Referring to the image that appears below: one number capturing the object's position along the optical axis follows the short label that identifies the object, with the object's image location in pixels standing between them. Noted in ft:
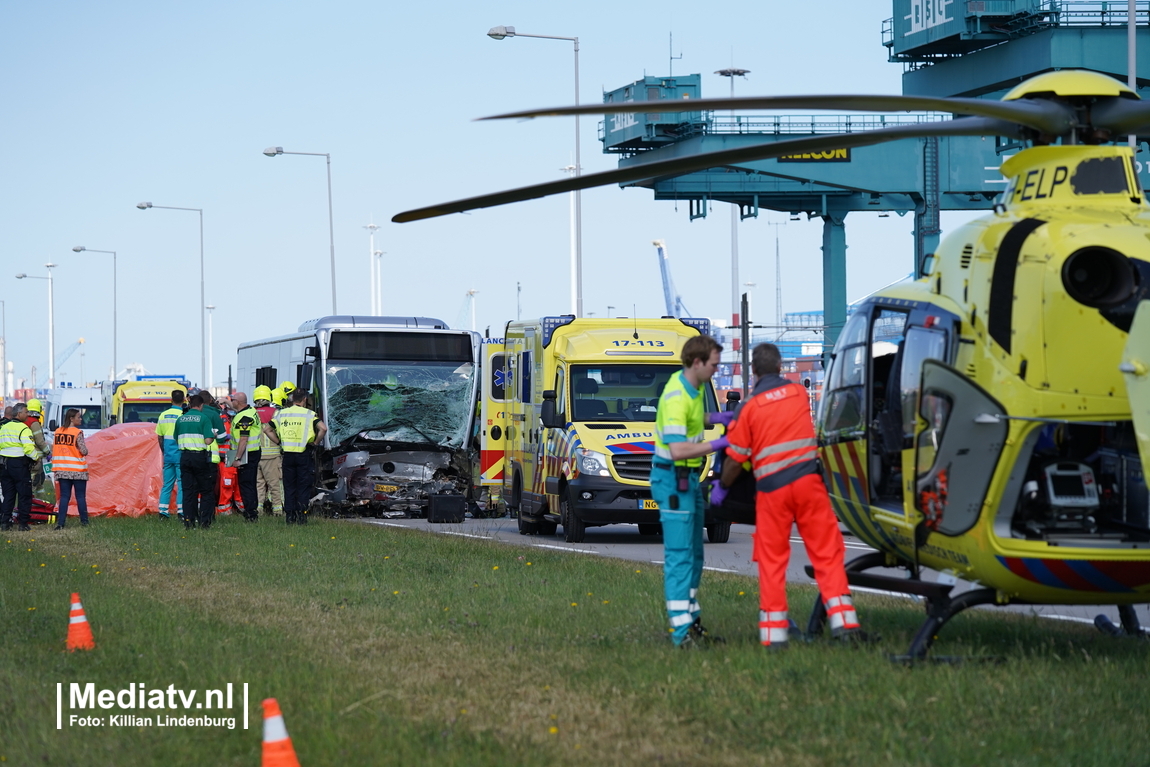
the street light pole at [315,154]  132.87
